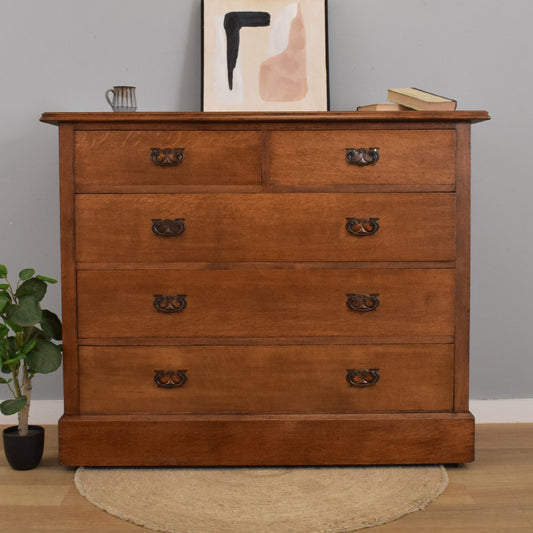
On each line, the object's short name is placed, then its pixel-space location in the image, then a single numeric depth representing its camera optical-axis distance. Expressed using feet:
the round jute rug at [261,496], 5.98
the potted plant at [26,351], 6.84
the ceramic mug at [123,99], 7.58
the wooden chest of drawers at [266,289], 6.90
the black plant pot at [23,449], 7.16
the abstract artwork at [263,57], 8.38
